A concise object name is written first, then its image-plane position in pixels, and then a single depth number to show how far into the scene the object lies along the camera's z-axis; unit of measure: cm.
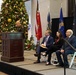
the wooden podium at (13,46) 812
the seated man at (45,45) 775
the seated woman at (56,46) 709
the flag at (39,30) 849
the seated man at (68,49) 678
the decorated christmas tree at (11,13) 1253
